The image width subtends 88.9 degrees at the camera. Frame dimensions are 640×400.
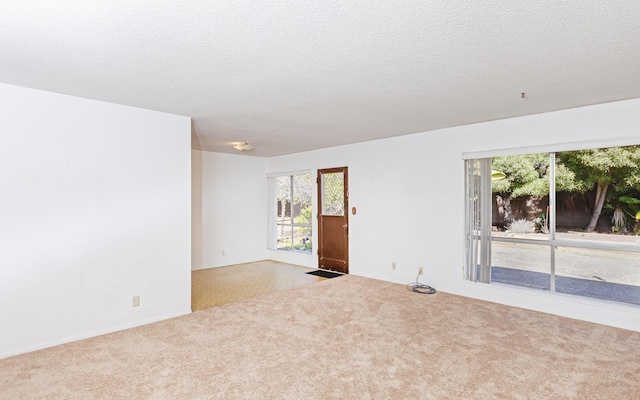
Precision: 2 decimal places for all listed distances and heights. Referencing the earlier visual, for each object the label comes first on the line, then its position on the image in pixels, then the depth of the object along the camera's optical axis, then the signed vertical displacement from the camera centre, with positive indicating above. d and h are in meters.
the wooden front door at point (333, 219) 6.05 -0.41
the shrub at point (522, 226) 6.15 -0.55
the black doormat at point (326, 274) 5.79 -1.39
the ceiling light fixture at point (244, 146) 5.70 +0.91
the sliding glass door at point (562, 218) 4.40 -0.35
